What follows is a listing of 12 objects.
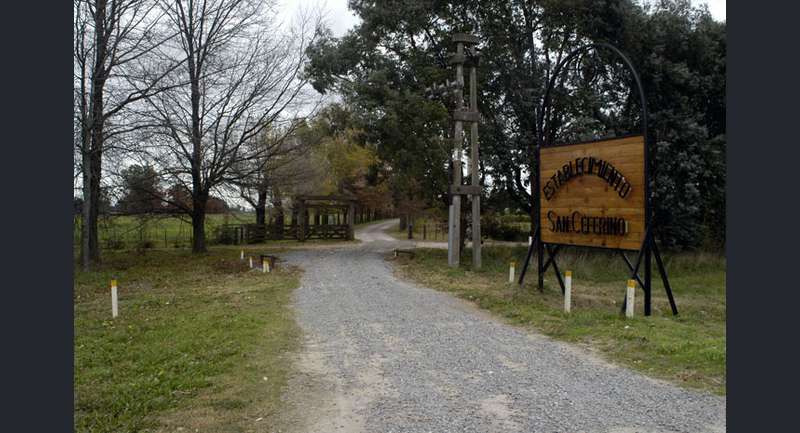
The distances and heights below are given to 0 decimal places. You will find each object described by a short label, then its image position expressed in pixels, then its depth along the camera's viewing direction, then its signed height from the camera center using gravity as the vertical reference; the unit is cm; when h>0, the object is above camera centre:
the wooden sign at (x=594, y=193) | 980 +52
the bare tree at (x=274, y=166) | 2402 +238
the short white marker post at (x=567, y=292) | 1028 -124
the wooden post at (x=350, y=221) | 3203 +0
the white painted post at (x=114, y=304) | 1057 -153
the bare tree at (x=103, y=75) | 1616 +431
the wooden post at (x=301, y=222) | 3147 -6
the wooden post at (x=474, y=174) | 1789 +145
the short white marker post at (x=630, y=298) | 923 -122
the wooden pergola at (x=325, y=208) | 3098 +33
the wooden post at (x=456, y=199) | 1844 +70
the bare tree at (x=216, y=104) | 2196 +454
